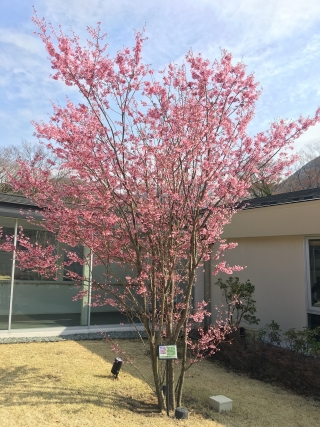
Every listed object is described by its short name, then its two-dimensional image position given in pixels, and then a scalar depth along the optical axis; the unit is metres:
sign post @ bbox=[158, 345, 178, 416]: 3.93
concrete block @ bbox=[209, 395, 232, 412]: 4.23
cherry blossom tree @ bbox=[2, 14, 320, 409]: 3.97
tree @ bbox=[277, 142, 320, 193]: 24.75
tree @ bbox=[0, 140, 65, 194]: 20.97
